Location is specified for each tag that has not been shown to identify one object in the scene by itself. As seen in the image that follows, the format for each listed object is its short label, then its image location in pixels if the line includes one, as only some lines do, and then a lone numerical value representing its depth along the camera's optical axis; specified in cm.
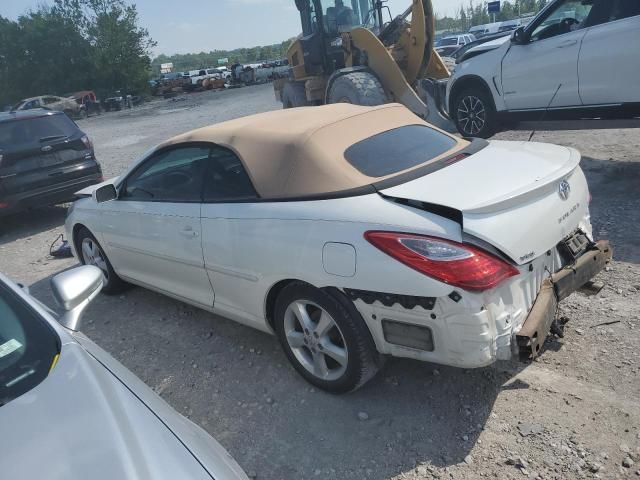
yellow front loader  932
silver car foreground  159
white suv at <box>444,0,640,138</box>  629
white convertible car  262
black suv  771
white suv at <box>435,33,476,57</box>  2882
